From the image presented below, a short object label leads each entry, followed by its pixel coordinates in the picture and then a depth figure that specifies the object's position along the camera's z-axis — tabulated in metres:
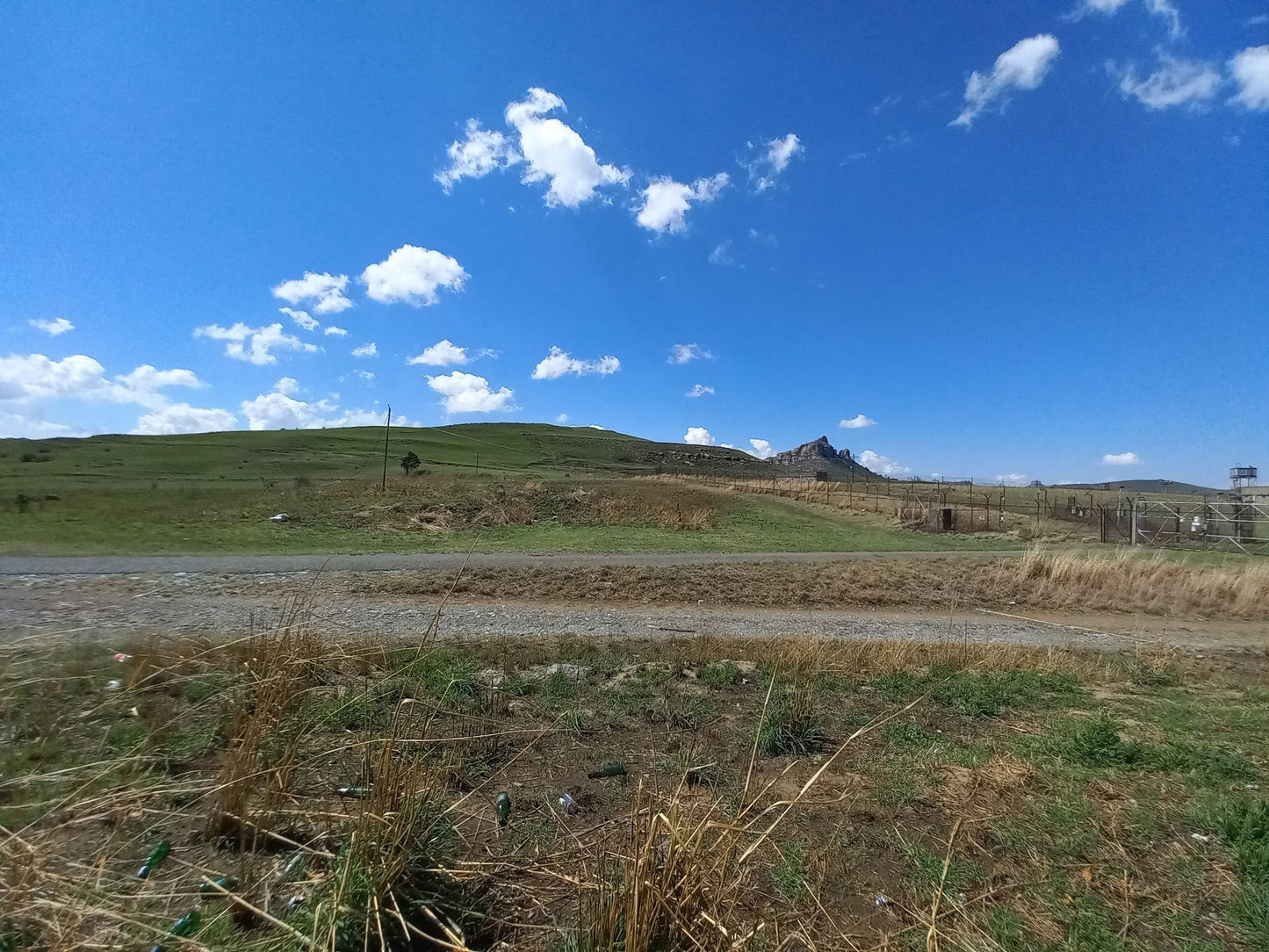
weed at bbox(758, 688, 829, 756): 4.96
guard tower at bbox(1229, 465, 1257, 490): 45.41
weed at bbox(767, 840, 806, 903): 3.09
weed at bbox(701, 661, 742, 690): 6.80
